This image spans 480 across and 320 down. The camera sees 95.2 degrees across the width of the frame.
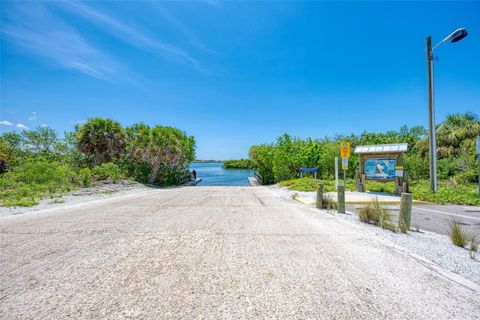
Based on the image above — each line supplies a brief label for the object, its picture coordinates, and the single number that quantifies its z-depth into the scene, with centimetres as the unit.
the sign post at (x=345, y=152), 899
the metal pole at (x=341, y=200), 662
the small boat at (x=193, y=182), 2601
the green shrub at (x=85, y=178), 1415
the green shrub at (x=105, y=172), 1681
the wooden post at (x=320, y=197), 736
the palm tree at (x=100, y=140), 2070
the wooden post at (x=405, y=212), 477
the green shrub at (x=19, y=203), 766
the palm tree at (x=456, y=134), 1864
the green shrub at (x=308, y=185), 1352
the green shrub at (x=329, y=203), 741
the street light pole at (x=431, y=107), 1085
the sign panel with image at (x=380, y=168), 1132
